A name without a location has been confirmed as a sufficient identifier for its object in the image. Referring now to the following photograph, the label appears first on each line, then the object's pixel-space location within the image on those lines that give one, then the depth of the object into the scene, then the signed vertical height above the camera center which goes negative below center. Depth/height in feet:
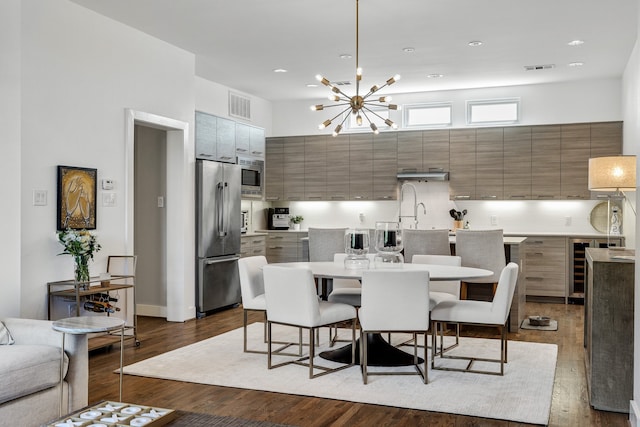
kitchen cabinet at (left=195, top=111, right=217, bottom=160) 22.39 +3.03
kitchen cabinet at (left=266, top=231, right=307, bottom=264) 28.86 -1.35
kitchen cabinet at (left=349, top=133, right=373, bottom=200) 28.99 +2.42
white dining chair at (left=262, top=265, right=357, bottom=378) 13.58 -2.04
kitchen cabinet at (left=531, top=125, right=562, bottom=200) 26.11 +2.47
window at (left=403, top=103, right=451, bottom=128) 28.50 +4.88
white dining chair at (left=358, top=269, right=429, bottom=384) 13.00 -1.82
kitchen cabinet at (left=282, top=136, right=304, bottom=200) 30.14 +2.44
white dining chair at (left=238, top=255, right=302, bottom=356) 15.83 -1.92
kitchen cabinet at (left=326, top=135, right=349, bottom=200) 29.43 +2.40
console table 11.68 -2.25
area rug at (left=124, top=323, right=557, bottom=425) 12.10 -3.70
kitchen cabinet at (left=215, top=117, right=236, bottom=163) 23.97 +3.10
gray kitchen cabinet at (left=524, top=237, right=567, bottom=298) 25.52 -2.01
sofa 9.71 -2.63
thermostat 17.22 +0.91
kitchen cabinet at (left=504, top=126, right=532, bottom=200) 26.53 +2.43
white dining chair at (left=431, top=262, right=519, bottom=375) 13.70 -2.14
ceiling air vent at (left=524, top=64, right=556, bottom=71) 23.44 +5.88
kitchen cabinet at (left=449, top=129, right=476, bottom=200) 27.32 +2.44
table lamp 13.51 +1.02
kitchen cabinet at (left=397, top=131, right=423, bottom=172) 28.19 +3.10
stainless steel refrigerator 22.03 -0.67
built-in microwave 26.59 +1.82
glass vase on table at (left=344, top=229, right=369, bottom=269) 15.66 -0.79
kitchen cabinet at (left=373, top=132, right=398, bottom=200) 28.63 +2.43
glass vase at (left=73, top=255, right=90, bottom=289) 15.37 -1.37
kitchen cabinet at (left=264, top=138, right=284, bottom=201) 30.48 +2.37
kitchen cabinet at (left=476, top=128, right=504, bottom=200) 26.89 +2.43
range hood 27.49 +1.92
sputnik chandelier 16.02 +3.22
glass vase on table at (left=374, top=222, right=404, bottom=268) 15.66 -0.64
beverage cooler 25.34 -2.07
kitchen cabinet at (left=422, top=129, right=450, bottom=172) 27.76 +3.10
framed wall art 15.51 +0.48
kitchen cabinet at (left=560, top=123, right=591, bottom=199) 25.68 +2.49
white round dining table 14.16 -1.36
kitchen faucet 28.96 +0.70
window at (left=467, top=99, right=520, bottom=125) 27.35 +4.86
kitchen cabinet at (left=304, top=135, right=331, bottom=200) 29.84 +2.47
